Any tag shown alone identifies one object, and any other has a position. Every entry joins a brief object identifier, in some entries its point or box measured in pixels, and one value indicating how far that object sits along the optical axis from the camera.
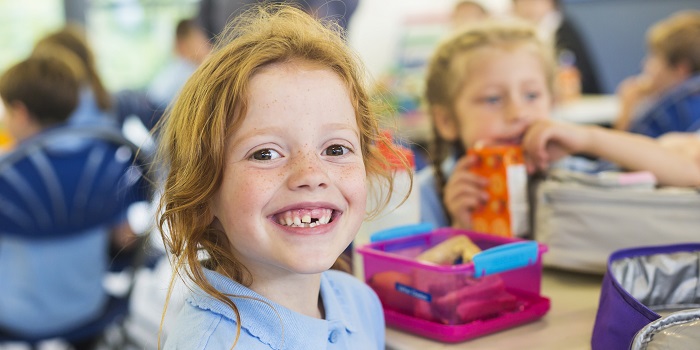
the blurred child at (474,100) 1.53
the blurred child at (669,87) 2.41
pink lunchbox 1.06
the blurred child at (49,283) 2.08
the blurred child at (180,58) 4.46
